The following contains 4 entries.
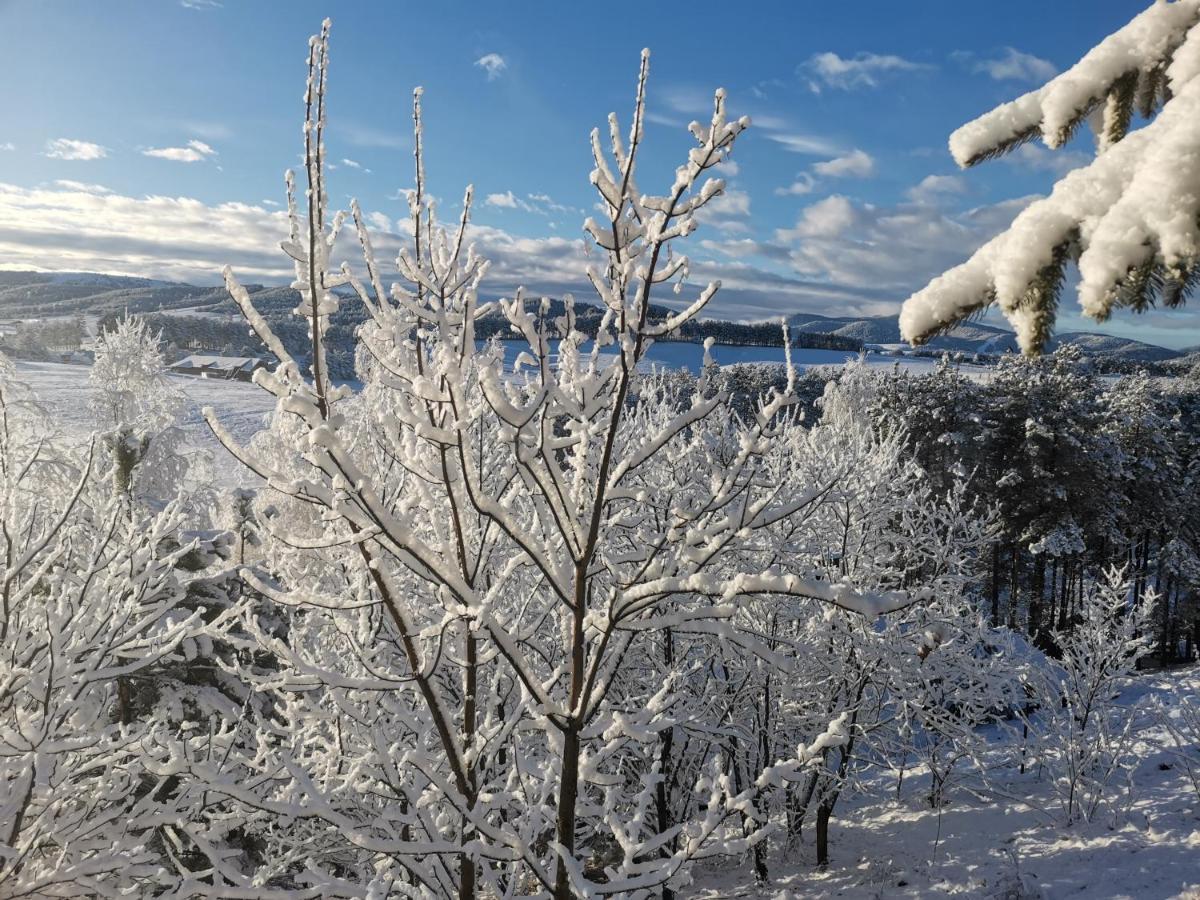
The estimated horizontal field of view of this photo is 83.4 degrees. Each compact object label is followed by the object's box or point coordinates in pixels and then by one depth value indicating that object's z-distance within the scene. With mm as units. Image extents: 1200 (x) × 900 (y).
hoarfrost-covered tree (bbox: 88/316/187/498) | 18406
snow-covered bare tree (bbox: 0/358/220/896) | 3889
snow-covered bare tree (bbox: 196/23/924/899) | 2098
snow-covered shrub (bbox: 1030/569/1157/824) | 9875
